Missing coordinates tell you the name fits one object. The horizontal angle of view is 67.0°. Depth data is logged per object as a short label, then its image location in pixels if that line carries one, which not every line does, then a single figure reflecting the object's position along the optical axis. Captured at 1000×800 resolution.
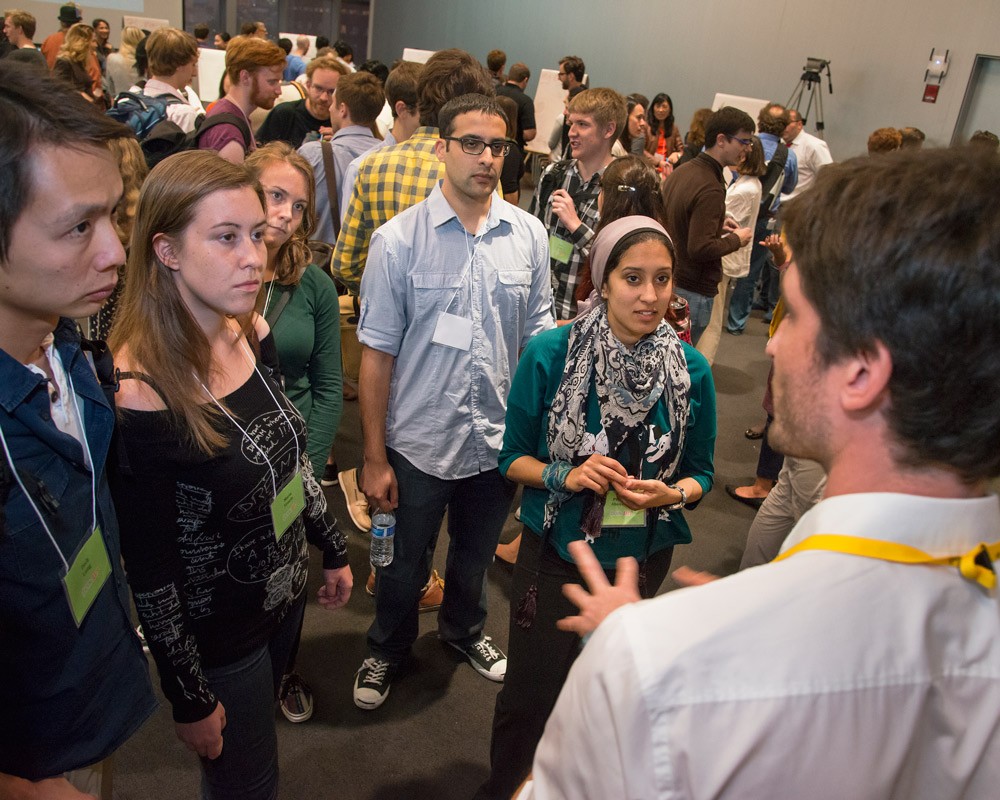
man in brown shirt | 4.04
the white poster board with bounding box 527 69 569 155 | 10.56
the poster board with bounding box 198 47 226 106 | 8.35
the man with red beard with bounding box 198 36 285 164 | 3.65
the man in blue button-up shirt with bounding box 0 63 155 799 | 0.95
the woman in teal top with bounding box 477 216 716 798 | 1.77
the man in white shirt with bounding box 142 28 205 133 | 4.18
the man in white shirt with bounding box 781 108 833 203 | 7.07
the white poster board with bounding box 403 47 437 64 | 10.79
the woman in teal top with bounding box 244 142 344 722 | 2.22
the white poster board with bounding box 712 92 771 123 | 8.02
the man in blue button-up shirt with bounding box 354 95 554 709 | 2.12
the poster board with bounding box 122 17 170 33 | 9.47
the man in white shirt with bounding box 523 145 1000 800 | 0.68
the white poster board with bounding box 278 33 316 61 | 10.88
